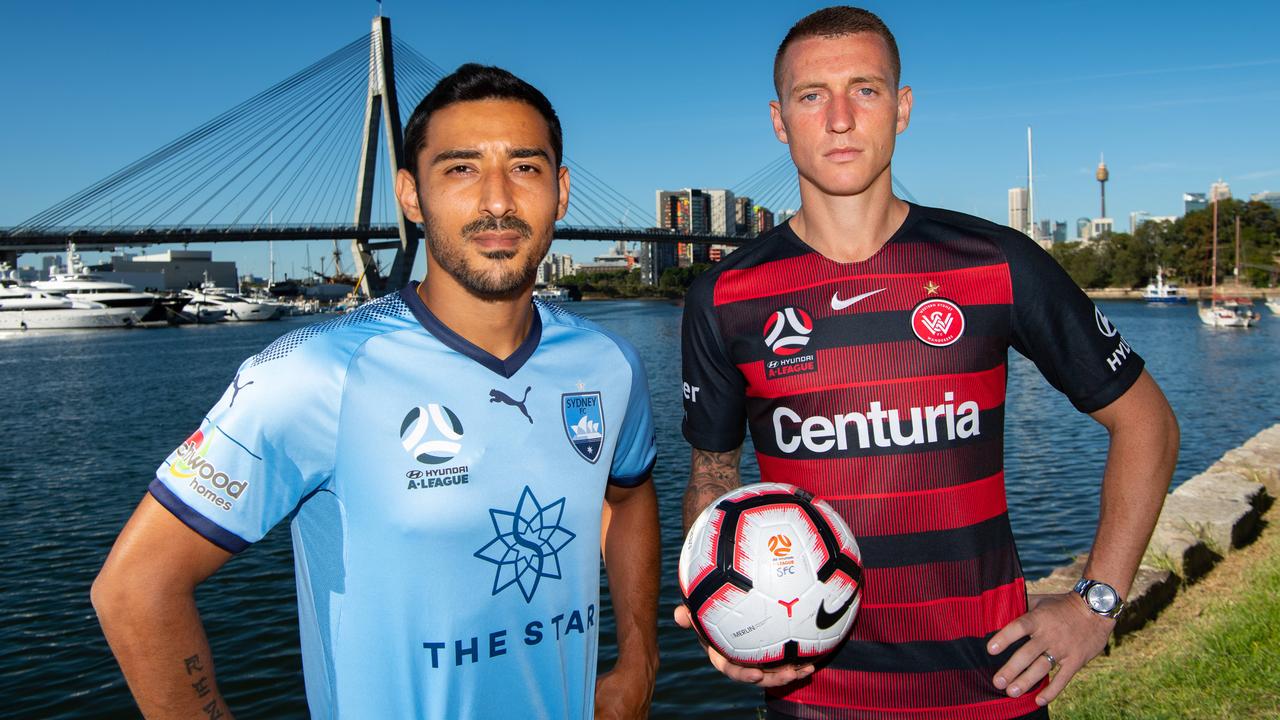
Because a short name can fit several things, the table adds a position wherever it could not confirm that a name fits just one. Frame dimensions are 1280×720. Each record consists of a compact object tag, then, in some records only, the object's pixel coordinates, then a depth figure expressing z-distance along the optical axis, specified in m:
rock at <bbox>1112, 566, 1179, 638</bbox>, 4.93
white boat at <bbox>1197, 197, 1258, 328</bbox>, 45.03
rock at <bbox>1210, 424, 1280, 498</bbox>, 8.13
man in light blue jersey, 1.79
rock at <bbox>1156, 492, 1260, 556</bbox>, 6.19
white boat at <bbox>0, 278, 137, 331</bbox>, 64.31
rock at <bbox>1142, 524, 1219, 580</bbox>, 5.53
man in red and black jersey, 2.18
